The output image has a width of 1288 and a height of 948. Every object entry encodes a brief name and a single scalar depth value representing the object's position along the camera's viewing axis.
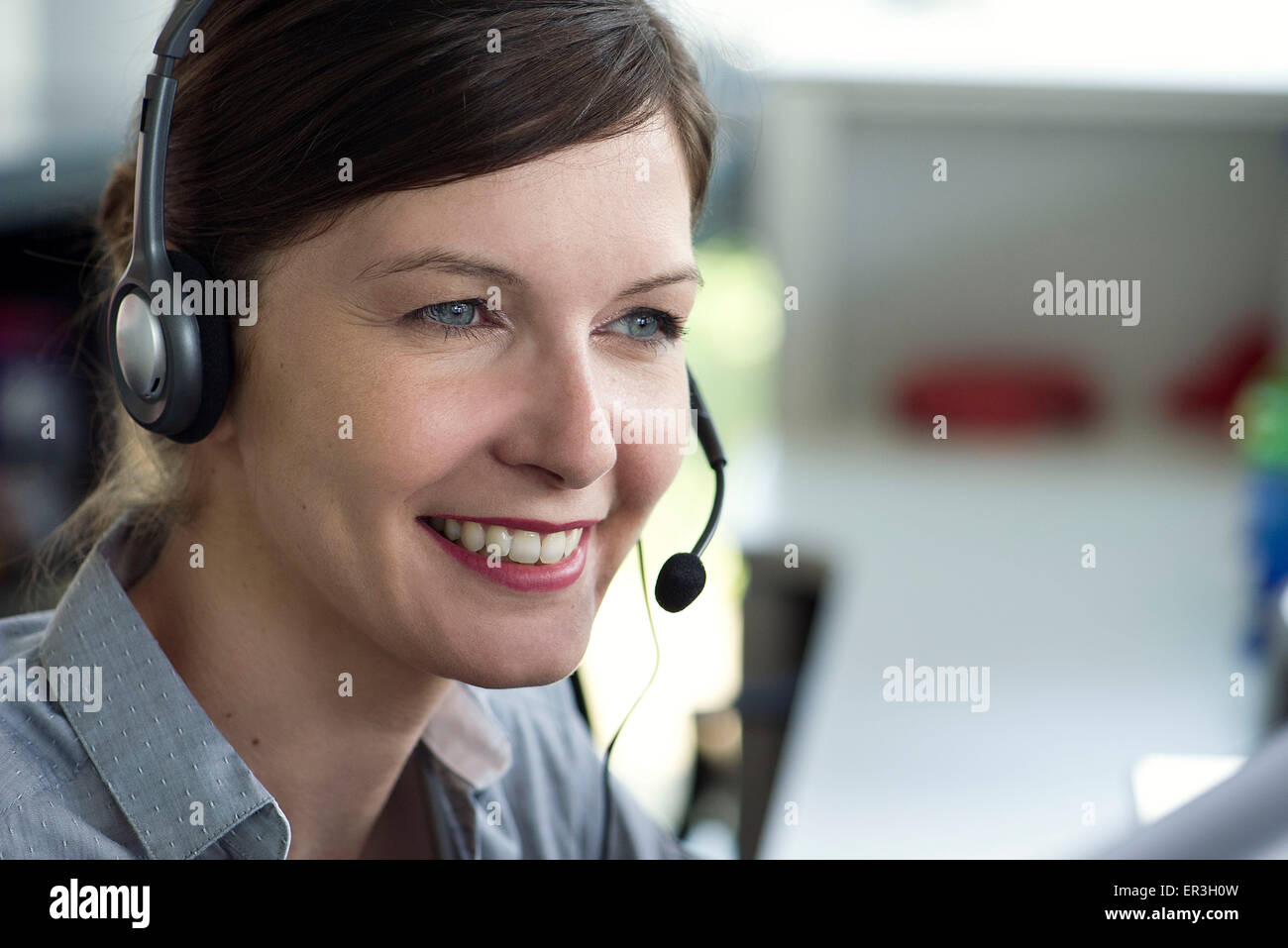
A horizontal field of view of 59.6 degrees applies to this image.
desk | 1.09
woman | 0.54
